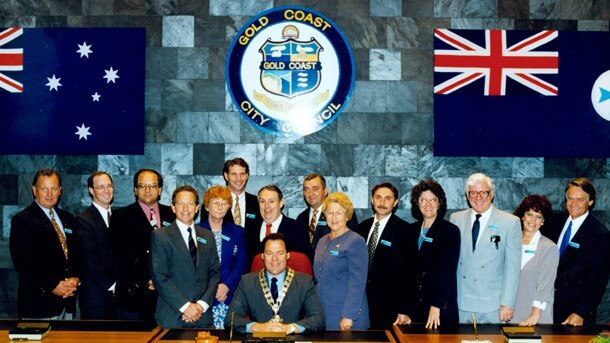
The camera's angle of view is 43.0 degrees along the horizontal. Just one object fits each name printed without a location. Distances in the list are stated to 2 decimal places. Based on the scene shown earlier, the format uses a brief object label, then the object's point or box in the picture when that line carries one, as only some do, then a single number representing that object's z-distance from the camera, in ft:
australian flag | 25.52
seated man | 16.42
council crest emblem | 25.58
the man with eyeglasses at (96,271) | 20.07
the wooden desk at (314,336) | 14.87
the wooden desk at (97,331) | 14.76
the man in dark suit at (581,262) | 19.02
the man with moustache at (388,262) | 18.52
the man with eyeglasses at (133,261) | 19.65
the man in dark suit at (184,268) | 17.61
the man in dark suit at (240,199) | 21.48
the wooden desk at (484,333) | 14.92
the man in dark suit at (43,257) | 19.80
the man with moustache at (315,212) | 20.75
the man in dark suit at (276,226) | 20.02
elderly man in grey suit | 17.90
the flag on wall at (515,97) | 25.35
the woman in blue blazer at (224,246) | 19.07
